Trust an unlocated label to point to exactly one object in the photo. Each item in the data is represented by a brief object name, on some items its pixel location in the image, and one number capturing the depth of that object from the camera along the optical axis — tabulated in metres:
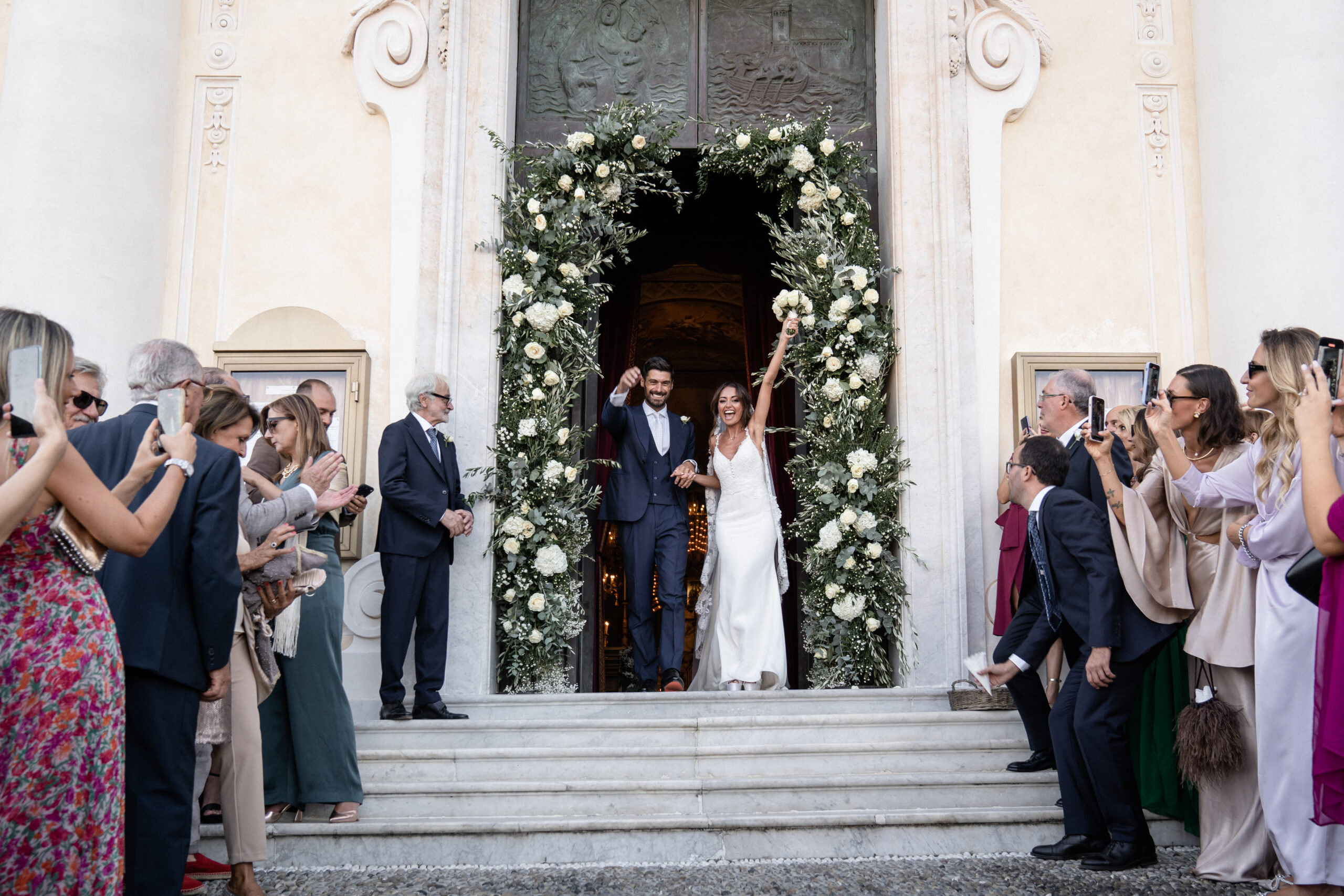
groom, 7.57
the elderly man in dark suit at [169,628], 3.43
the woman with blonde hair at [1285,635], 3.96
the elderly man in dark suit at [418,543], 6.36
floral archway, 7.39
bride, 7.37
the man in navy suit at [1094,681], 4.60
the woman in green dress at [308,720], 4.98
